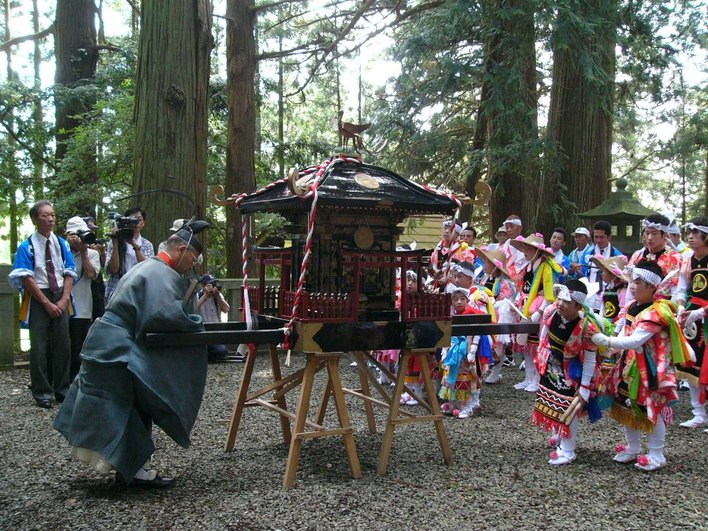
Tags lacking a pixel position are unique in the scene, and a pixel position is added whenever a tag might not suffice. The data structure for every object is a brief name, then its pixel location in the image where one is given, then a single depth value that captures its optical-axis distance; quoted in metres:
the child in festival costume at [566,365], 4.98
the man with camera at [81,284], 7.24
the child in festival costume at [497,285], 8.27
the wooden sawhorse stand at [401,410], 5.02
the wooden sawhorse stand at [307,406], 4.69
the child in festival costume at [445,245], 8.70
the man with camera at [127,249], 7.45
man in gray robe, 4.23
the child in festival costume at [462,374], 6.68
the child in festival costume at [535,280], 7.75
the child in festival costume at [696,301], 6.27
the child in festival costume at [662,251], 6.51
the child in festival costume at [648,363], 4.88
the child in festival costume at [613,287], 7.33
